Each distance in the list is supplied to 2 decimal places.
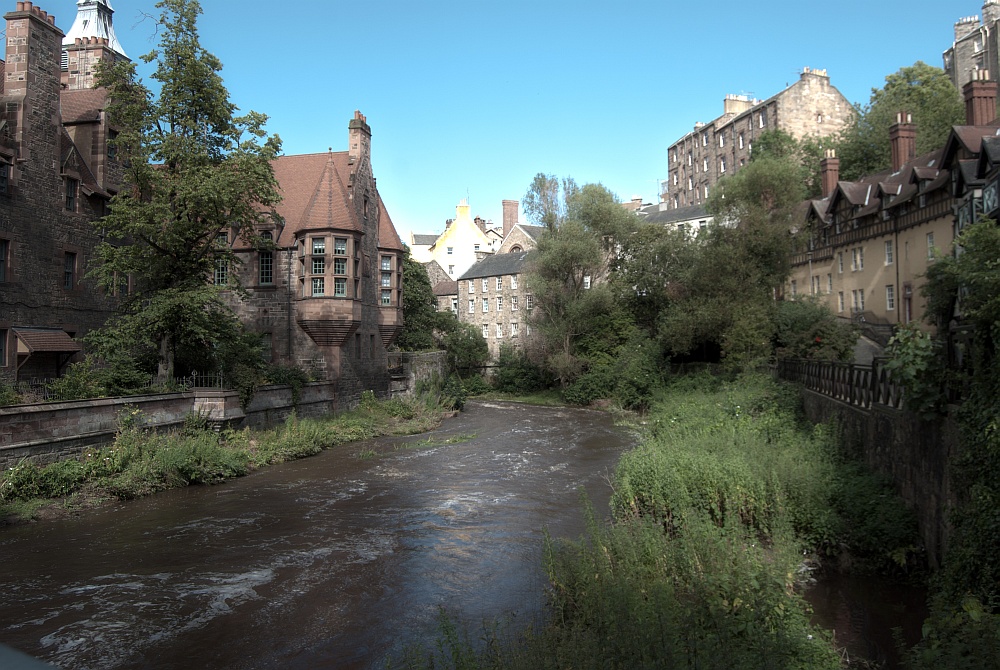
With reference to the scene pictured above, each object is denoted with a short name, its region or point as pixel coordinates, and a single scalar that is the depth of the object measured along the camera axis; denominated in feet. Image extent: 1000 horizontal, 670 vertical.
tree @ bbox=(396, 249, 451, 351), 164.14
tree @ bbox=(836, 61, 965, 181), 140.46
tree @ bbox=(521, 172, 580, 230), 167.22
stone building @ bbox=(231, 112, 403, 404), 98.37
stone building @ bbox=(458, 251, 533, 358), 196.75
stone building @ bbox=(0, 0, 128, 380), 68.59
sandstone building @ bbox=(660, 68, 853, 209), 195.62
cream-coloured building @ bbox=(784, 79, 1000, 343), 86.58
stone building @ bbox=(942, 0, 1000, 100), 180.45
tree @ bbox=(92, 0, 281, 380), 68.95
